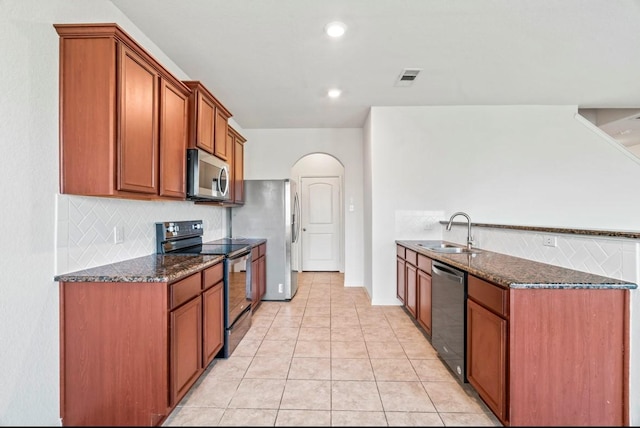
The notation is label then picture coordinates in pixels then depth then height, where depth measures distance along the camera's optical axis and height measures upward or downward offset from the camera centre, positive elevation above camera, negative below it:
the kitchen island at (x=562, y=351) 1.48 -0.66
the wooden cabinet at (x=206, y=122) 2.56 +0.83
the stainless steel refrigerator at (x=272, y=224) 4.20 -0.15
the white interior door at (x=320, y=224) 6.34 -0.21
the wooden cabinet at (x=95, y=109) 1.65 +0.56
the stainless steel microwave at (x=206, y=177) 2.51 +0.32
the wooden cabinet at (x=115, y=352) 1.62 -0.73
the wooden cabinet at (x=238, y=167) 3.77 +0.59
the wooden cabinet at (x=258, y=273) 3.57 -0.74
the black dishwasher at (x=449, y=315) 2.03 -0.73
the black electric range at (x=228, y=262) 2.56 -0.44
